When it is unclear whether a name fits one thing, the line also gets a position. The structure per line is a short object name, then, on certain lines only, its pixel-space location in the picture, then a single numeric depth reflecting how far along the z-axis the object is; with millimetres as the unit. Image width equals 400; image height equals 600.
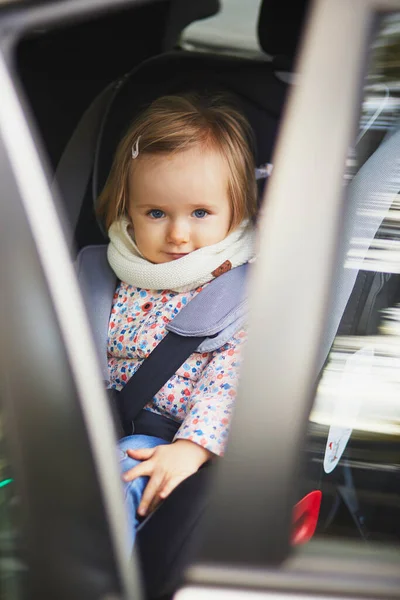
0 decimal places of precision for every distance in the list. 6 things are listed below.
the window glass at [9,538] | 902
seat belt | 1440
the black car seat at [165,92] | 1652
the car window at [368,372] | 1223
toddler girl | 1469
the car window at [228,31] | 1900
